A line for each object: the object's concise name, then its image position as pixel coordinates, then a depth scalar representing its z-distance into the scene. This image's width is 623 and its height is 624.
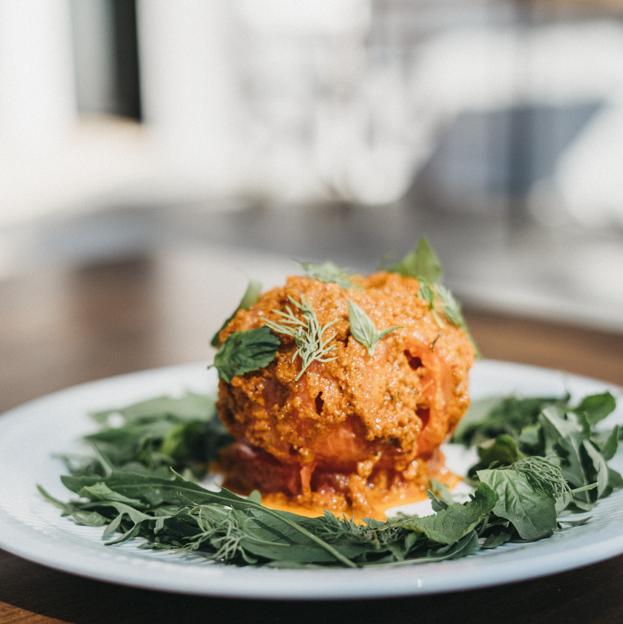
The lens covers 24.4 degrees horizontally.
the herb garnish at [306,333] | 0.46
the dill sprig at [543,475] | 0.43
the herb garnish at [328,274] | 0.48
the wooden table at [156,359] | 0.39
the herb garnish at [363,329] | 0.46
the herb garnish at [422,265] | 0.49
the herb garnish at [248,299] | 0.48
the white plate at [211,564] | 0.36
